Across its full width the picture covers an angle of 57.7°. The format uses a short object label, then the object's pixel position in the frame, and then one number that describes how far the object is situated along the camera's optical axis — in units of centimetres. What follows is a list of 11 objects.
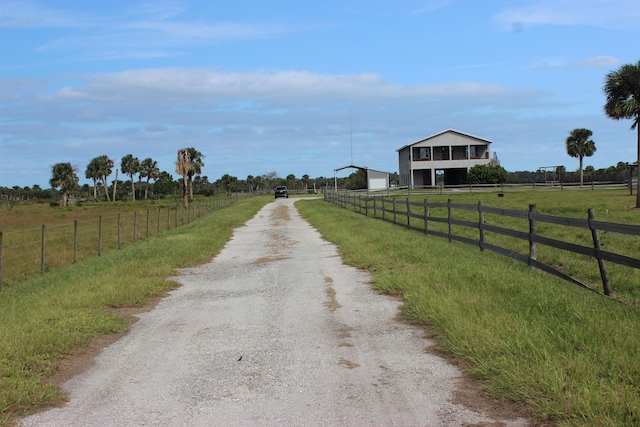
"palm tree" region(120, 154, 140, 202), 10931
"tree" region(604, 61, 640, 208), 3095
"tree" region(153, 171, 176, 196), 12781
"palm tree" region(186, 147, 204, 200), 7778
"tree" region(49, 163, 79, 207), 8412
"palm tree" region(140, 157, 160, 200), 11335
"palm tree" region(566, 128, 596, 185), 7425
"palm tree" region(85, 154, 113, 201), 10088
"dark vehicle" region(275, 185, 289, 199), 7769
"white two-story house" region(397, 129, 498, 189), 6956
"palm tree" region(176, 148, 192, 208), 5791
